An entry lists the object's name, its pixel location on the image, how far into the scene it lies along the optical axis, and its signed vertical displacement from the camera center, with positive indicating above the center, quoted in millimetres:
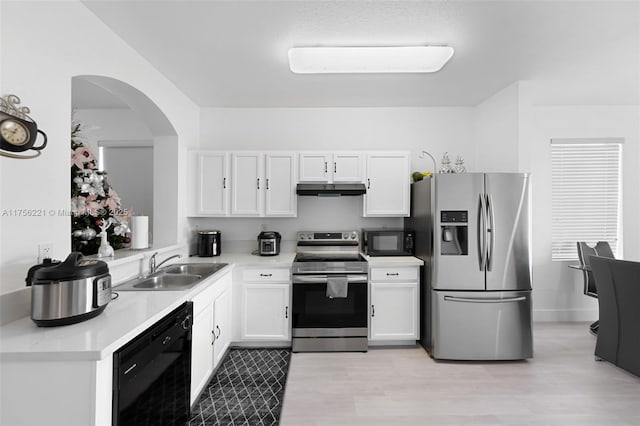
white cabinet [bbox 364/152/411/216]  3613 +372
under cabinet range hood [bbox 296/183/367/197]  3480 +288
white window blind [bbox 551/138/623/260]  4102 +340
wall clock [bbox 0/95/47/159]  1425 +385
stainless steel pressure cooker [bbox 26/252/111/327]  1382 -334
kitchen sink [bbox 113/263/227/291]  2301 -499
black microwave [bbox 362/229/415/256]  3586 -293
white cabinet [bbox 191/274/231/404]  2234 -900
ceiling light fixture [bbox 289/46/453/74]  2451 +1226
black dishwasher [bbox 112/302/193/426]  1357 -776
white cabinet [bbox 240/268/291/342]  3201 -927
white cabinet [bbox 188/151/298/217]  3605 +361
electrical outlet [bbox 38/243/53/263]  1646 -190
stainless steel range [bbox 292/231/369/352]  3162 -896
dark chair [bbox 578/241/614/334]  3623 -447
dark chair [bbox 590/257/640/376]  2660 -797
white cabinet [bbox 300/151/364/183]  3611 +552
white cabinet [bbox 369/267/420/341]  3244 -865
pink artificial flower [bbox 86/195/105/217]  2117 +61
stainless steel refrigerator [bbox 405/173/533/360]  2955 -525
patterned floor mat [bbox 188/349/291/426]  2182 -1344
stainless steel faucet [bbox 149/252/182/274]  2643 -409
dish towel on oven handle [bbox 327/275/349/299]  3129 -681
